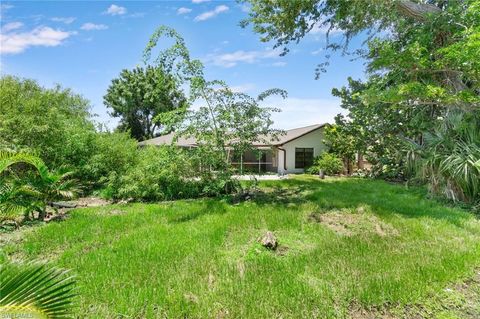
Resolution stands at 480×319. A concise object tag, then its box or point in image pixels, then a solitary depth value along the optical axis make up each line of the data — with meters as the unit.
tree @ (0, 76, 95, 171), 11.59
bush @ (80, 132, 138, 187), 13.01
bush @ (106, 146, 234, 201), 11.15
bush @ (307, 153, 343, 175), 19.92
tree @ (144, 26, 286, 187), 10.61
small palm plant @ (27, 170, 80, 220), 8.33
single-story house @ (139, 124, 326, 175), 22.70
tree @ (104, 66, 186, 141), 32.59
